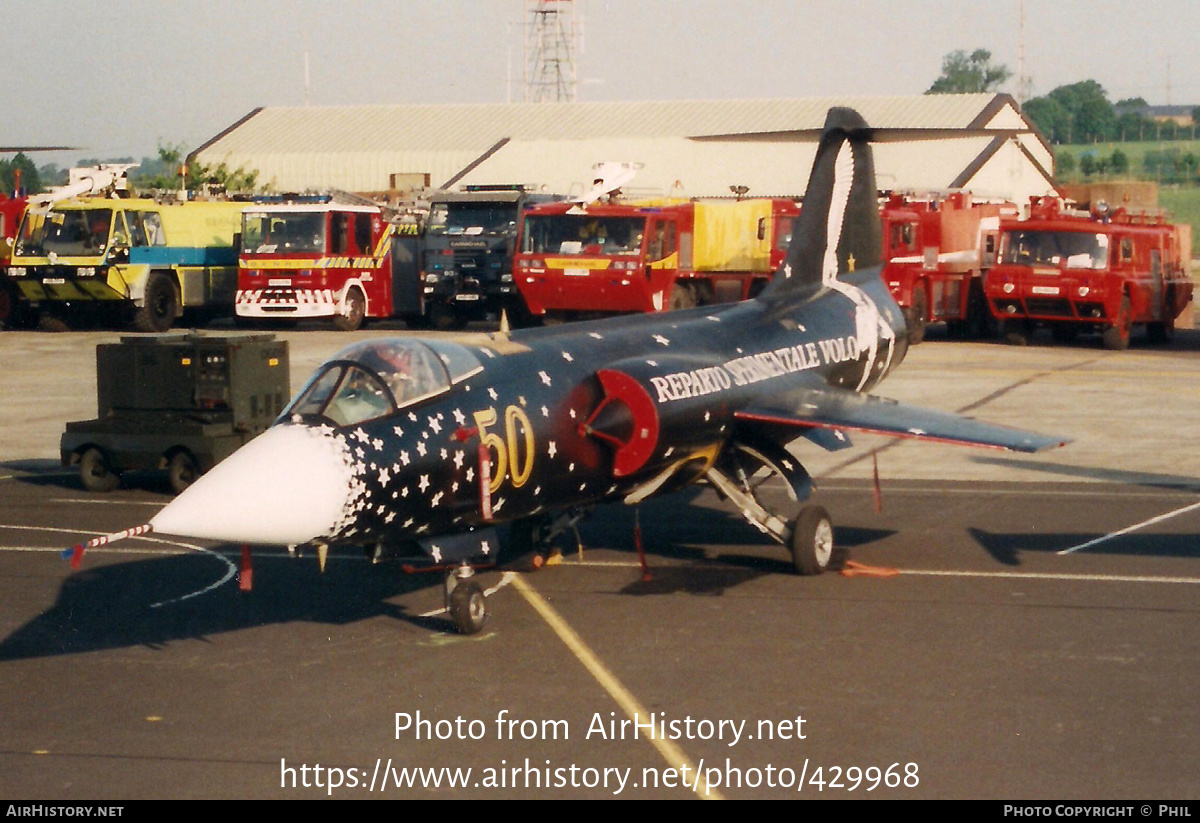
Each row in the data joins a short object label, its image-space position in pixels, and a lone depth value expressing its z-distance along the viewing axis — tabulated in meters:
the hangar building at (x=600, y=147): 63.66
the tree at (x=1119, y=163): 110.76
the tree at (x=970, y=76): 181.38
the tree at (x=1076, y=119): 176.50
